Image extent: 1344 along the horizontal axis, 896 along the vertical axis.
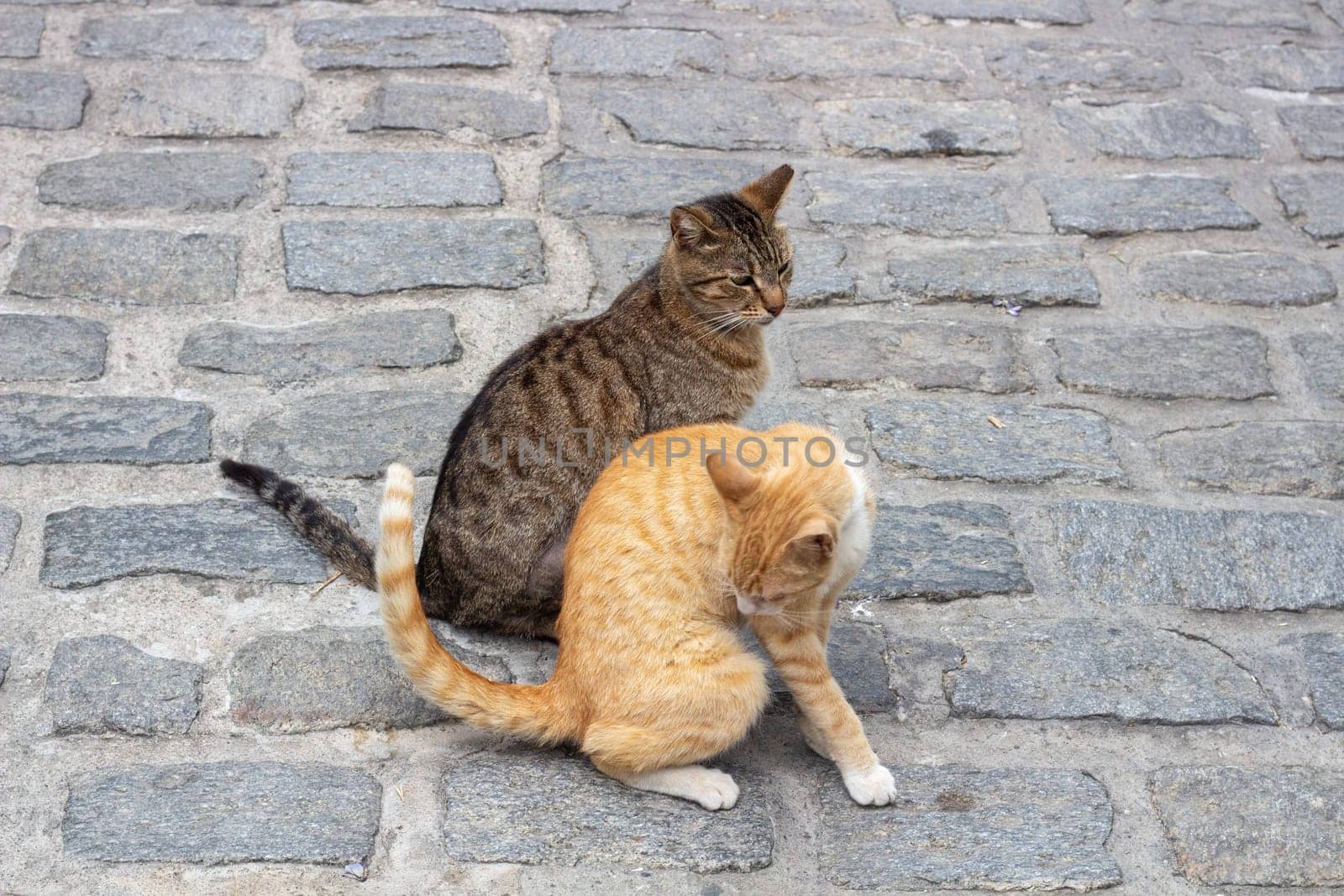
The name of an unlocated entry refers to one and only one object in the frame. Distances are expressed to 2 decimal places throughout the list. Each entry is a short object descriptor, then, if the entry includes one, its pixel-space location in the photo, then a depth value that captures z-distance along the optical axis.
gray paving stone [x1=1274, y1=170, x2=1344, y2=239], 5.15
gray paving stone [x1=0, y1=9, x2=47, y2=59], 5.53
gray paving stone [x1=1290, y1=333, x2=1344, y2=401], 4.45
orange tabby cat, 2.99
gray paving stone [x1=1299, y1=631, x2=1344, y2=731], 3.34
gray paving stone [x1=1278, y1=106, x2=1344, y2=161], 5.55
